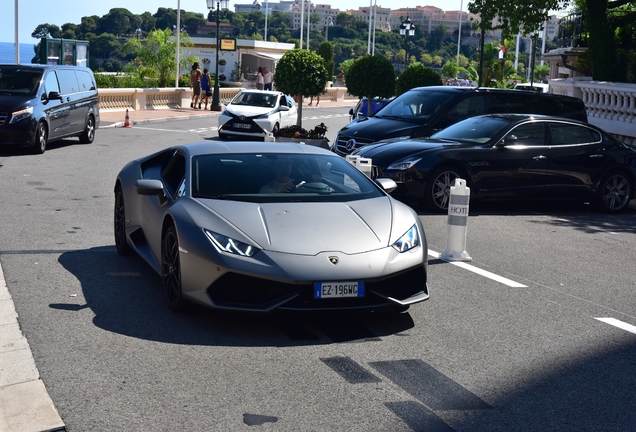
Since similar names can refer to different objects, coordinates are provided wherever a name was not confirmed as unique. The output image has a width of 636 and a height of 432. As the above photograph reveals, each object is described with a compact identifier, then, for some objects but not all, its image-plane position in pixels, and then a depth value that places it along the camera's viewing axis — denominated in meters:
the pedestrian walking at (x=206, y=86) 40.59
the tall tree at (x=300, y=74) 26.62
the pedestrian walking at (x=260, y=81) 47.50
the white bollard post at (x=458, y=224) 9.88
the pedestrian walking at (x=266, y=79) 47.70
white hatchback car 26.08
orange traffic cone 29.45
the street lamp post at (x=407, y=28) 54.12
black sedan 13.53
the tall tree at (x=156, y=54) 44.84
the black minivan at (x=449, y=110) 17.55
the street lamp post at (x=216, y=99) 40.82
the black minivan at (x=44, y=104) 19.03
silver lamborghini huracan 6.58
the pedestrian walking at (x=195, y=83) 38.91
